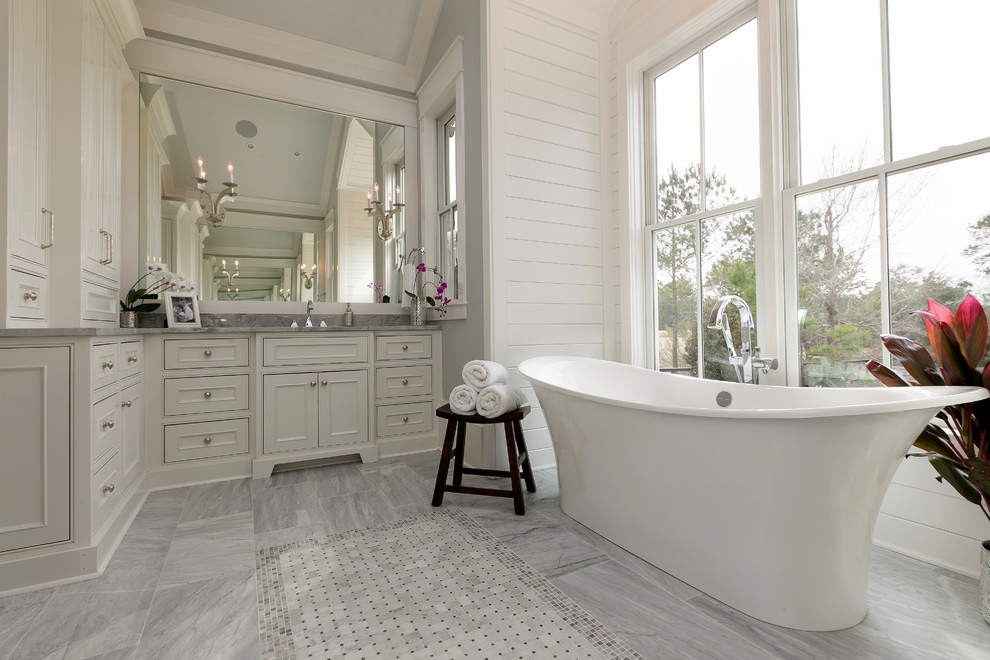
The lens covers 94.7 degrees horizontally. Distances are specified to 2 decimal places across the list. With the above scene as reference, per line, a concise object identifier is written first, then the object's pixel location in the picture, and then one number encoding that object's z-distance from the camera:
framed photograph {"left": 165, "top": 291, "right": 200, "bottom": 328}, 2.67
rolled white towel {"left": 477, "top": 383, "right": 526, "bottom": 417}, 2.11
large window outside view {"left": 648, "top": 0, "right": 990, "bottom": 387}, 1.59
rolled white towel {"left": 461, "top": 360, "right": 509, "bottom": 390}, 2.19
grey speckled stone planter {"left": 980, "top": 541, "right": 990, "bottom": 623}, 1.26
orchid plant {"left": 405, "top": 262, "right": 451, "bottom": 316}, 3.09
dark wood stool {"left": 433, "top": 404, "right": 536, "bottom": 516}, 2.06
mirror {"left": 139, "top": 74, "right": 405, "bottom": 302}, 2.84
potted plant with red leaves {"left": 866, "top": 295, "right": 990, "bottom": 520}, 1.26
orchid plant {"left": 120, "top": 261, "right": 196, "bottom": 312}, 2.64
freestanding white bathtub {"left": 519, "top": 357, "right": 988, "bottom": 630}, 1.18
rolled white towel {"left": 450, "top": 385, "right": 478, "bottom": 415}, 2.18
